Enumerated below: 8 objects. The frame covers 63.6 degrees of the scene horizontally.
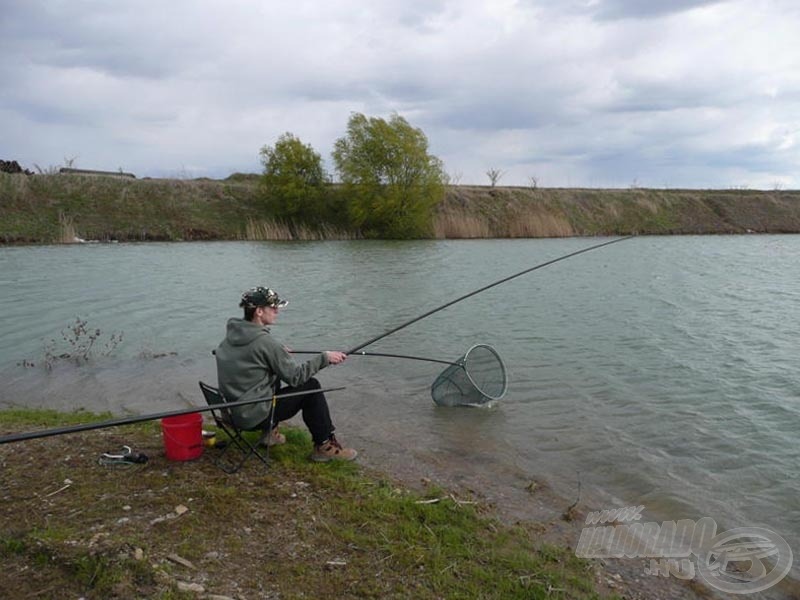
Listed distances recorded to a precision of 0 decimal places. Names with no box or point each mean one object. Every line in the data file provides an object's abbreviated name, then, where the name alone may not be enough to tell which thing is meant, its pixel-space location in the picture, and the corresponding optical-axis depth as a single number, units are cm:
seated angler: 535
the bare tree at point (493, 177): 6159
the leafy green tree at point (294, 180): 4700
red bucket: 539
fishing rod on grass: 362
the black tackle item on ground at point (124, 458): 536
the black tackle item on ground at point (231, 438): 543
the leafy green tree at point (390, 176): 4512
